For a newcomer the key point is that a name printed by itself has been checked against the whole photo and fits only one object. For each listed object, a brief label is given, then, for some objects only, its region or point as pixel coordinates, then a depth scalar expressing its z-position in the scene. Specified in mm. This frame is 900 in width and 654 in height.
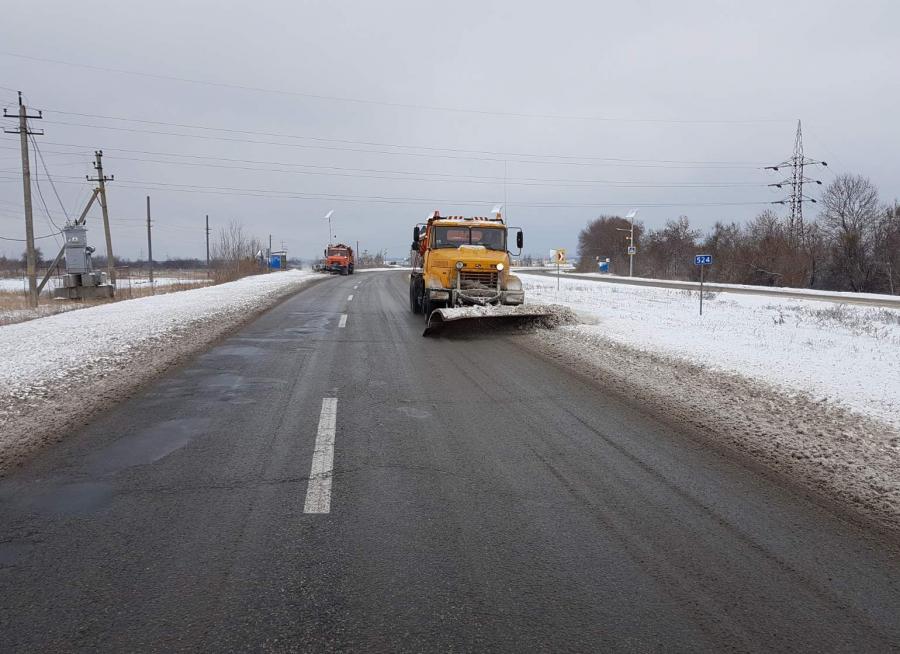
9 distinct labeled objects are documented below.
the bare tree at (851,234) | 38531
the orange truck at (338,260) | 54312
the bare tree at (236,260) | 48562
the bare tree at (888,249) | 35688
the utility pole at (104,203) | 35219
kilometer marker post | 15402
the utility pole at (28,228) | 25484
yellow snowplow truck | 13391
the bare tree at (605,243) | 88188
